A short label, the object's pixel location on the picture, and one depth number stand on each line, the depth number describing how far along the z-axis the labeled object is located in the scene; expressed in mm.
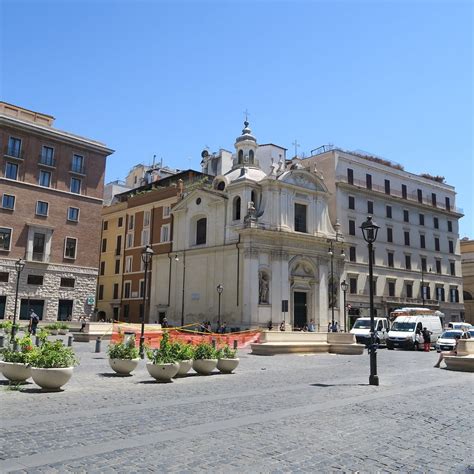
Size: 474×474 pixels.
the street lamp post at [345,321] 35959
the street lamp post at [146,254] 22702
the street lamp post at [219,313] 41956
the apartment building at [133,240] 53062
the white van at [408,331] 33438
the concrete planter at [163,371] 13227
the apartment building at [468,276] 72062
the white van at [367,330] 35094
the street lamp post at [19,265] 29200
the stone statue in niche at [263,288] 42781
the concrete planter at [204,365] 15031
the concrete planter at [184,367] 14289
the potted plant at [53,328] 34688
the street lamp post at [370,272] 14125
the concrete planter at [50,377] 10969
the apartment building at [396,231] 53781
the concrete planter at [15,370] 11655
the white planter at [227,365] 15836
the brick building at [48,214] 42031
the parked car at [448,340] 31062
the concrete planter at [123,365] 14398
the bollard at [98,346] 22684
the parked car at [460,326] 41197
